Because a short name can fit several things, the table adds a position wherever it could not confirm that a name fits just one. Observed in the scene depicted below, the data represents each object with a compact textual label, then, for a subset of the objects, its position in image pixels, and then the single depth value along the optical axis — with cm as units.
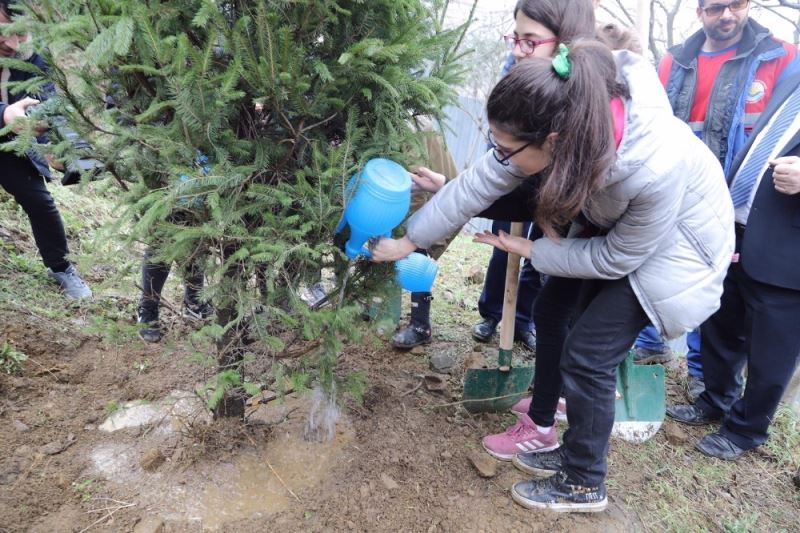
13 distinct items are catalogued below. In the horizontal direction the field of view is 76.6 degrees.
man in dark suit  241
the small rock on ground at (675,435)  286
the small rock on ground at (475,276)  534
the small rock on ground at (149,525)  185
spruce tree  153
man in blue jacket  293
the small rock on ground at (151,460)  210
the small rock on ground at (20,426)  226
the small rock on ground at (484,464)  236
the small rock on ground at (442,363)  324
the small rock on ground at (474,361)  320
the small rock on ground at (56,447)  216
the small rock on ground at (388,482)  221
